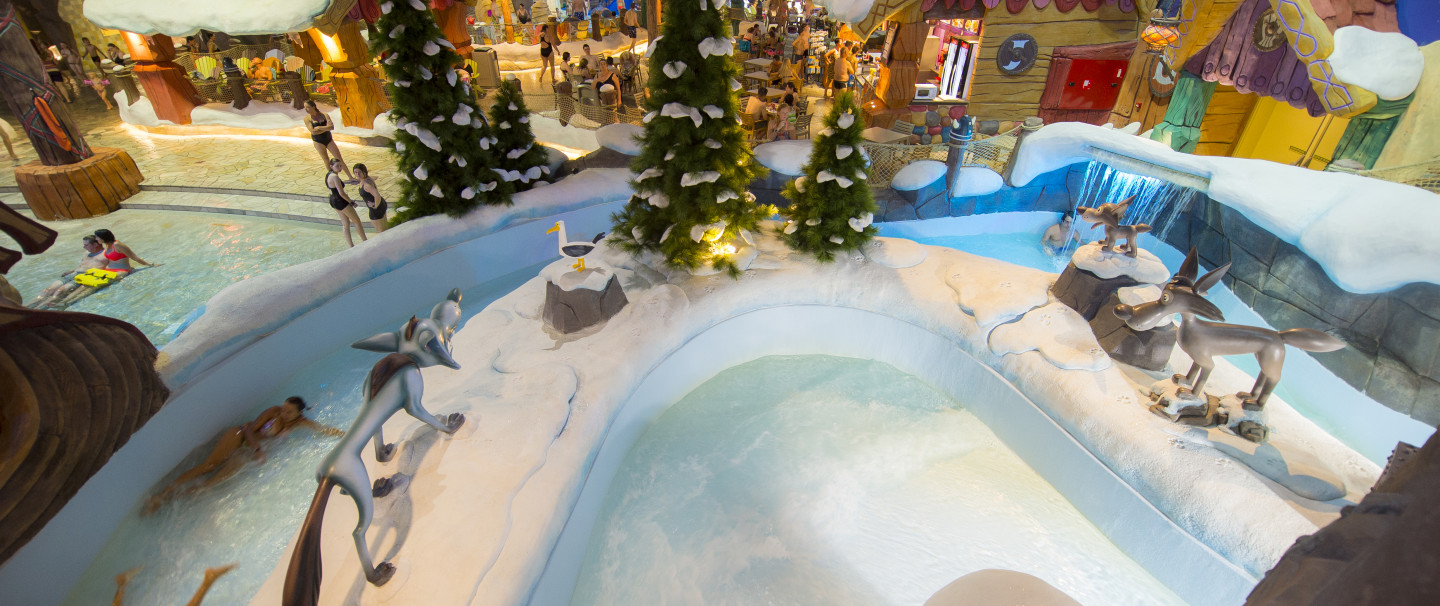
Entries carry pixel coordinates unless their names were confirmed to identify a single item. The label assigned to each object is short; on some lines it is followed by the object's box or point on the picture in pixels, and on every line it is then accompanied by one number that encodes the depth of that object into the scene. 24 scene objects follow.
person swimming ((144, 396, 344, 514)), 4.57
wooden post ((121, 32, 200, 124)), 11.26
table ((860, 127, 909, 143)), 9.58
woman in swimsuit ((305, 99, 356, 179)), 7.92
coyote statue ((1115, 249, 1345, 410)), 3.69
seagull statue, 5.26
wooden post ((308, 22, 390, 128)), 10.90
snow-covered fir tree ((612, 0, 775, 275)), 5.04
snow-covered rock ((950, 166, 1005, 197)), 8.38
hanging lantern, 7.82
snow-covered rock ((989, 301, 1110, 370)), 4.86
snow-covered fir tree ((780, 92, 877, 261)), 5.67
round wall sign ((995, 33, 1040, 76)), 9.48
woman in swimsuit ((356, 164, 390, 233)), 7.16
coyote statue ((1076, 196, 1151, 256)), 5.38
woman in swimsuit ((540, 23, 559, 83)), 13.75
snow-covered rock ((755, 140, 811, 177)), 8.41
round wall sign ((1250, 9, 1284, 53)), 5.57
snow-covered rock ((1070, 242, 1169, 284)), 5.31
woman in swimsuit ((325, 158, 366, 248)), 6.79
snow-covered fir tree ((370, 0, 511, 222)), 6.17
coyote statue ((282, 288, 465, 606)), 2.64
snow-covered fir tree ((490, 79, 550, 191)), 7.60
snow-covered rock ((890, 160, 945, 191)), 8.32
